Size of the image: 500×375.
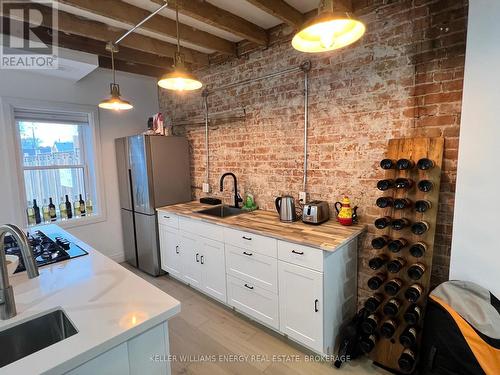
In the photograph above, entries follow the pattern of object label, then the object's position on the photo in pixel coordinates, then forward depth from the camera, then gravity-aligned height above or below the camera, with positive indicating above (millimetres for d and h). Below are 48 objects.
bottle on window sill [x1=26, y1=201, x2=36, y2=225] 3049 -621
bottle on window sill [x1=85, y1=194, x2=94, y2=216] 3561 -637
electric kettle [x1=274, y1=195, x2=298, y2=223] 2387 -494
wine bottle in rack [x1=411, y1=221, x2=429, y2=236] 1693 -483
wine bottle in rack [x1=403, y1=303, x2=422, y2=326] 1656 -1019
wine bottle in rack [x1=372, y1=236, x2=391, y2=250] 1846 -622
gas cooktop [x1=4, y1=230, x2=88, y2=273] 1600 -591
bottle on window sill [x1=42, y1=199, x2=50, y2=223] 3199 -643
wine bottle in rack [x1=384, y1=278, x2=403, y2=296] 1786 -906
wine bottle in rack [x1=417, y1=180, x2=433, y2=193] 1687 -210
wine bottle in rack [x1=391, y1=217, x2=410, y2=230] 1794 -481
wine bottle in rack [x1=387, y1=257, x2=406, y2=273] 1787 -759
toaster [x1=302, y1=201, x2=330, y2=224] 2238 -494
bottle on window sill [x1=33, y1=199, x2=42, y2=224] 3096 -617
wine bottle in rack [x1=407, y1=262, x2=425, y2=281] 1682 -758
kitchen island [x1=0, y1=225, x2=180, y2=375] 856 -616
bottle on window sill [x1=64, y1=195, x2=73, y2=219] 3363 -633
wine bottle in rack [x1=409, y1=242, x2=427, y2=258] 1709 -629
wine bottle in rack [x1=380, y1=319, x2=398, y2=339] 1772 -1177
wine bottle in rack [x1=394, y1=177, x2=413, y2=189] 1768 -201
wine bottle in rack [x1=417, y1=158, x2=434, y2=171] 1683 -74
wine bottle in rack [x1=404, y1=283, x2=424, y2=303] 1672 -893
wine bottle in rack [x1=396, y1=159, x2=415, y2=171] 1762 -75
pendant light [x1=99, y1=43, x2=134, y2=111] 2381 +506
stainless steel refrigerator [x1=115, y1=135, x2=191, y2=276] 3242 -345
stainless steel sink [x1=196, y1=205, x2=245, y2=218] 3076 -647
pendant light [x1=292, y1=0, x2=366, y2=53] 1036 +563
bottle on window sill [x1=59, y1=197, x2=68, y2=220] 3342 -651
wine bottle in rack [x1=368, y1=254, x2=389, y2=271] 1859 -771
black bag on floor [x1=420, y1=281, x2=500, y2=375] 1295 -930
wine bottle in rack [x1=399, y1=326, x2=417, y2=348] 1658 -1160
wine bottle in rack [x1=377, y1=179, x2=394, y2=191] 1824 -214
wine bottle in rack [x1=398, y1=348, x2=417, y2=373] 1655 -1307
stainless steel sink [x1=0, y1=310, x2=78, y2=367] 1043 -719
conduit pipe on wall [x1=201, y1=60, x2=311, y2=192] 2409 +788
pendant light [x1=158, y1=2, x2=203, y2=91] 1601 +504
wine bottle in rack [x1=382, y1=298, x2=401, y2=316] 1751 -1025
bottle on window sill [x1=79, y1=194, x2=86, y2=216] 3484 -631
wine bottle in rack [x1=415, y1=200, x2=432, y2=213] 1700 -343
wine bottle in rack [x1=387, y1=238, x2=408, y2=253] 1793 -627
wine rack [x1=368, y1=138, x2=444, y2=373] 1738 -465
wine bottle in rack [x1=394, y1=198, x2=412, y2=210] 1782 -342
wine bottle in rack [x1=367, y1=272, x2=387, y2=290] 1871 -912
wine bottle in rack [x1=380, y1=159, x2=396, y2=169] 1816 -75
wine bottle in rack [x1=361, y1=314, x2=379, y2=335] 1832 -1184
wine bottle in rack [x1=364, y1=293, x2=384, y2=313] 1859 -1058
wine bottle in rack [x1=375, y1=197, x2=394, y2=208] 1844 -340
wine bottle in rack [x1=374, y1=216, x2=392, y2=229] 1837 -483
